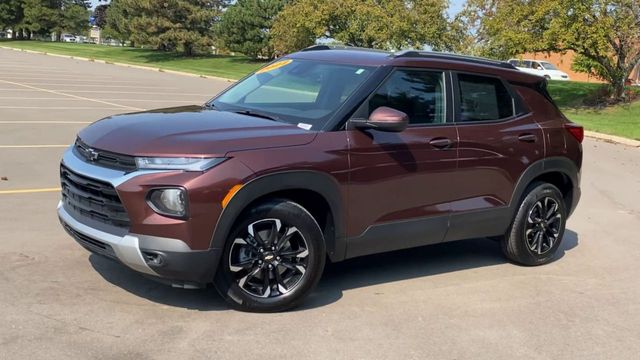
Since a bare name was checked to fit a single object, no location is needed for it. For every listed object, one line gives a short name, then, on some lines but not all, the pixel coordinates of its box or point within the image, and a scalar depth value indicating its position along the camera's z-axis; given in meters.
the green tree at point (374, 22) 38.25
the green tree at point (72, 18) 82.69
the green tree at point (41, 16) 80.00
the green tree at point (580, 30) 21.83
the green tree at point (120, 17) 59.84
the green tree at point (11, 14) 80.19
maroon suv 4.07
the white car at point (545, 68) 40.91
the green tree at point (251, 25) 52.31
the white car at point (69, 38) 106.61
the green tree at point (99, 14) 115.62
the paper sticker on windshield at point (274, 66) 5.72
